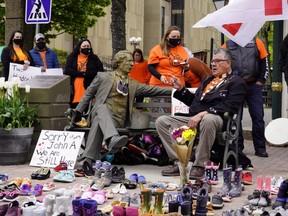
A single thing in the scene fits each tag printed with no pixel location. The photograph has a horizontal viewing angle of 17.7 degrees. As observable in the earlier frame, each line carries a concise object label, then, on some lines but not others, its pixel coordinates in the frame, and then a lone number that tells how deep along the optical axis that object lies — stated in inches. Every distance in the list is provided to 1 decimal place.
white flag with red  315.2
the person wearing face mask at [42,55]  590.6
